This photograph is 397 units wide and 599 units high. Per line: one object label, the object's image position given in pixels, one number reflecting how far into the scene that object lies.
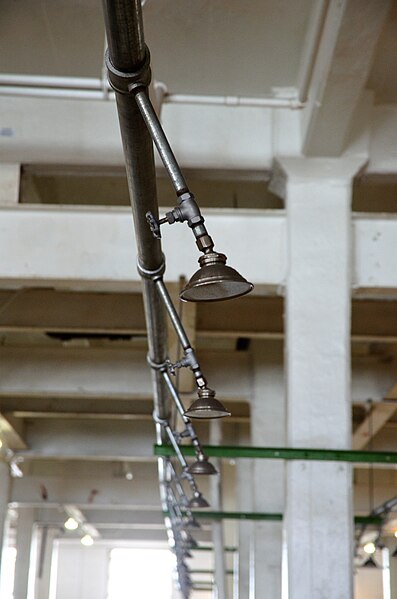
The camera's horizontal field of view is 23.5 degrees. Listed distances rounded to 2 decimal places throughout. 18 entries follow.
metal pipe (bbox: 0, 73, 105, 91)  6.37
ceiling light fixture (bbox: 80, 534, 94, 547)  27.64
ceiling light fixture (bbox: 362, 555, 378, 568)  17.38
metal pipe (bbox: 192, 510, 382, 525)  10.69
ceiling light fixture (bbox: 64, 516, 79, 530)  21.80
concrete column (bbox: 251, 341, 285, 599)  10.90
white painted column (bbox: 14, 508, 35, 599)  20.14
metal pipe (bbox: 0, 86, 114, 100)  6.46
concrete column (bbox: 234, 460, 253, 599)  13.52
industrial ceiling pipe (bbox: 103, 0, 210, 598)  3.08
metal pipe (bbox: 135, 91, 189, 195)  3.15
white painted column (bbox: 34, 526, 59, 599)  24.86
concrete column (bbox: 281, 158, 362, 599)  6.68
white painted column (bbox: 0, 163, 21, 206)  7.68
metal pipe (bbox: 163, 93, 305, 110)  6.61
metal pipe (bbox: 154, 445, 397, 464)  6.80
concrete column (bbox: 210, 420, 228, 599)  13.96
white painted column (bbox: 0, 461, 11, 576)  15.71
